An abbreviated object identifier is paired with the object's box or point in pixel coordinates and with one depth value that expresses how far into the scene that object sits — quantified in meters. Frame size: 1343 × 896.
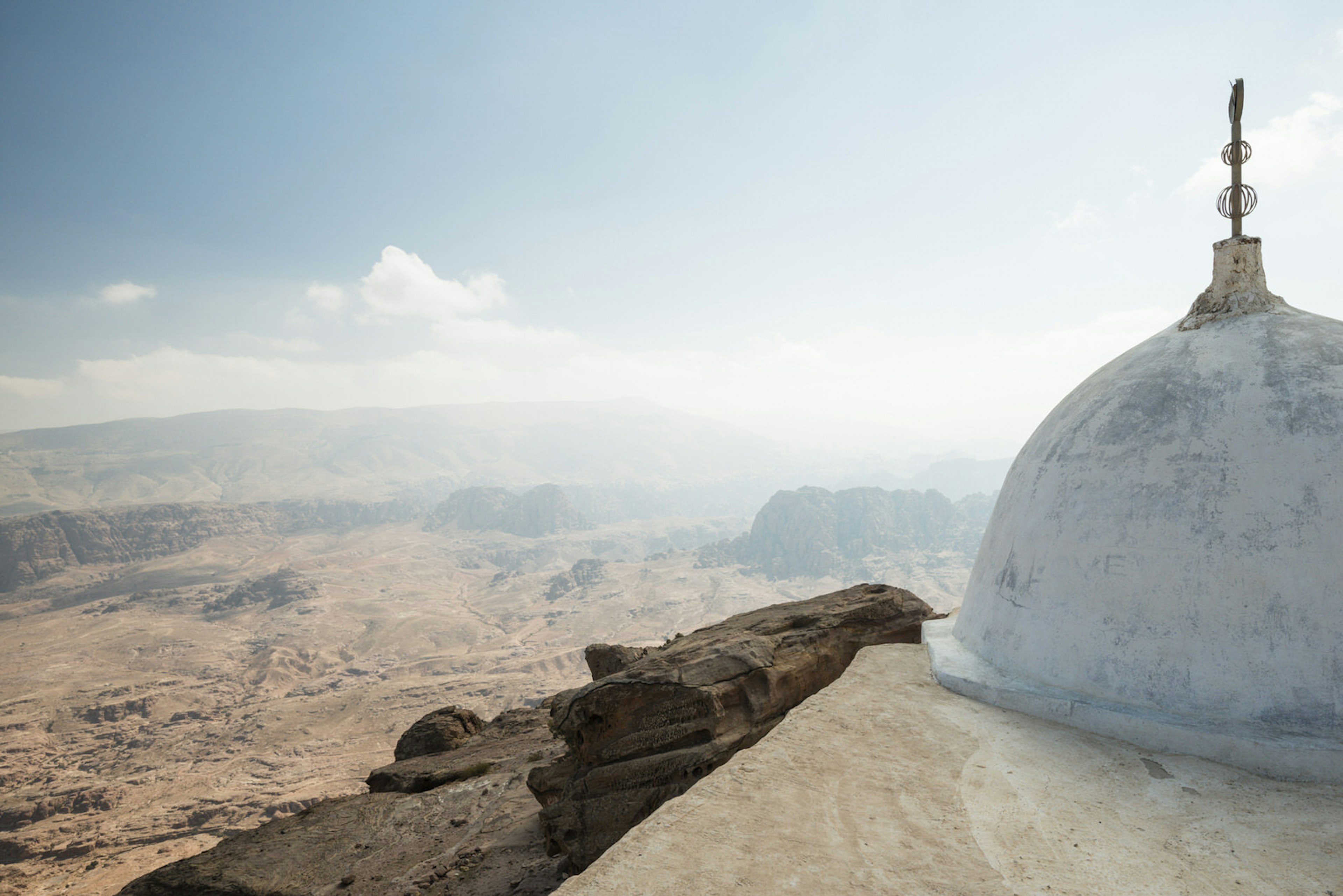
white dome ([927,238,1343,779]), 4.02
